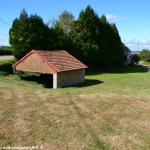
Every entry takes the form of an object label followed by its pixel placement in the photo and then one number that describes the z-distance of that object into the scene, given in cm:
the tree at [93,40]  2876
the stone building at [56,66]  1798
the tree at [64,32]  2672
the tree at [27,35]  2383
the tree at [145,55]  5637
